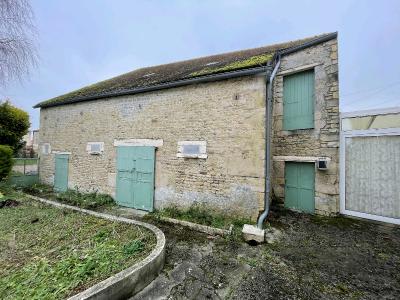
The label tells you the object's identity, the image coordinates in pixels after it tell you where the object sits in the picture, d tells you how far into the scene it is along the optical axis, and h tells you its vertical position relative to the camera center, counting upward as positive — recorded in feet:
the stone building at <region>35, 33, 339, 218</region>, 19.27 +2.27
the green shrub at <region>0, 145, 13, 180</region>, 31.58 -1.28
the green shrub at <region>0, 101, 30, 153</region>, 38.63 +5.03
